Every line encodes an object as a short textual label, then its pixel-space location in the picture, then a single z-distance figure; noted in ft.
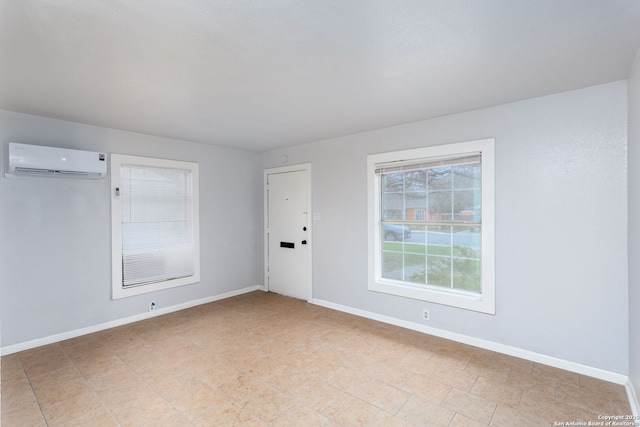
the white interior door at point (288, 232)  15.71
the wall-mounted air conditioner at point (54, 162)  9.90
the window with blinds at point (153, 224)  12.62
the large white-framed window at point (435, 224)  10.22
